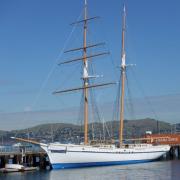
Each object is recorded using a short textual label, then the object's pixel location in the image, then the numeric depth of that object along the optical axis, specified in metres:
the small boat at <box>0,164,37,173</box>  63.44
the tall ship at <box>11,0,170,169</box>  69.00
